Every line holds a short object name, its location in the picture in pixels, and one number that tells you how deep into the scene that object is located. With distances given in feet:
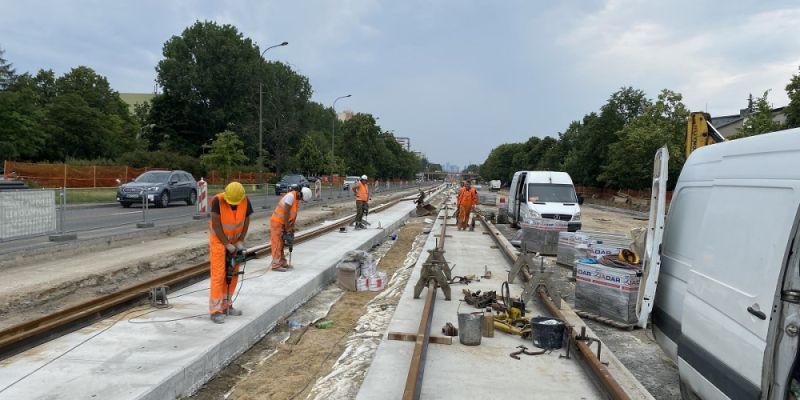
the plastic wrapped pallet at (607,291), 24.52
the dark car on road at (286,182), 113.29
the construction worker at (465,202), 62.34
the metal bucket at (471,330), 20.44
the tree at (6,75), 189.47
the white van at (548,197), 55.16
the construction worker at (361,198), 56.18
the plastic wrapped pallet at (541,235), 46.42
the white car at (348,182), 163.95
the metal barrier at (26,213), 34.12
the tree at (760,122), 101.50
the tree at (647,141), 139.33
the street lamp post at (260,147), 120.26
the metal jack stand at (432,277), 27.45
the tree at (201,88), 211.20
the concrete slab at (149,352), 14.58
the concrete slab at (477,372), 16.15
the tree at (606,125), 177.88
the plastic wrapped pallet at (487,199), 132.38
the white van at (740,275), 9.64
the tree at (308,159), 180.04
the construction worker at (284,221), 30.01
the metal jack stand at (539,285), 26.16
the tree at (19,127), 155.12
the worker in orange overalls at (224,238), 20.11
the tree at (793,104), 87.56
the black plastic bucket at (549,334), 20.02
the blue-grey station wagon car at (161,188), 69.56
